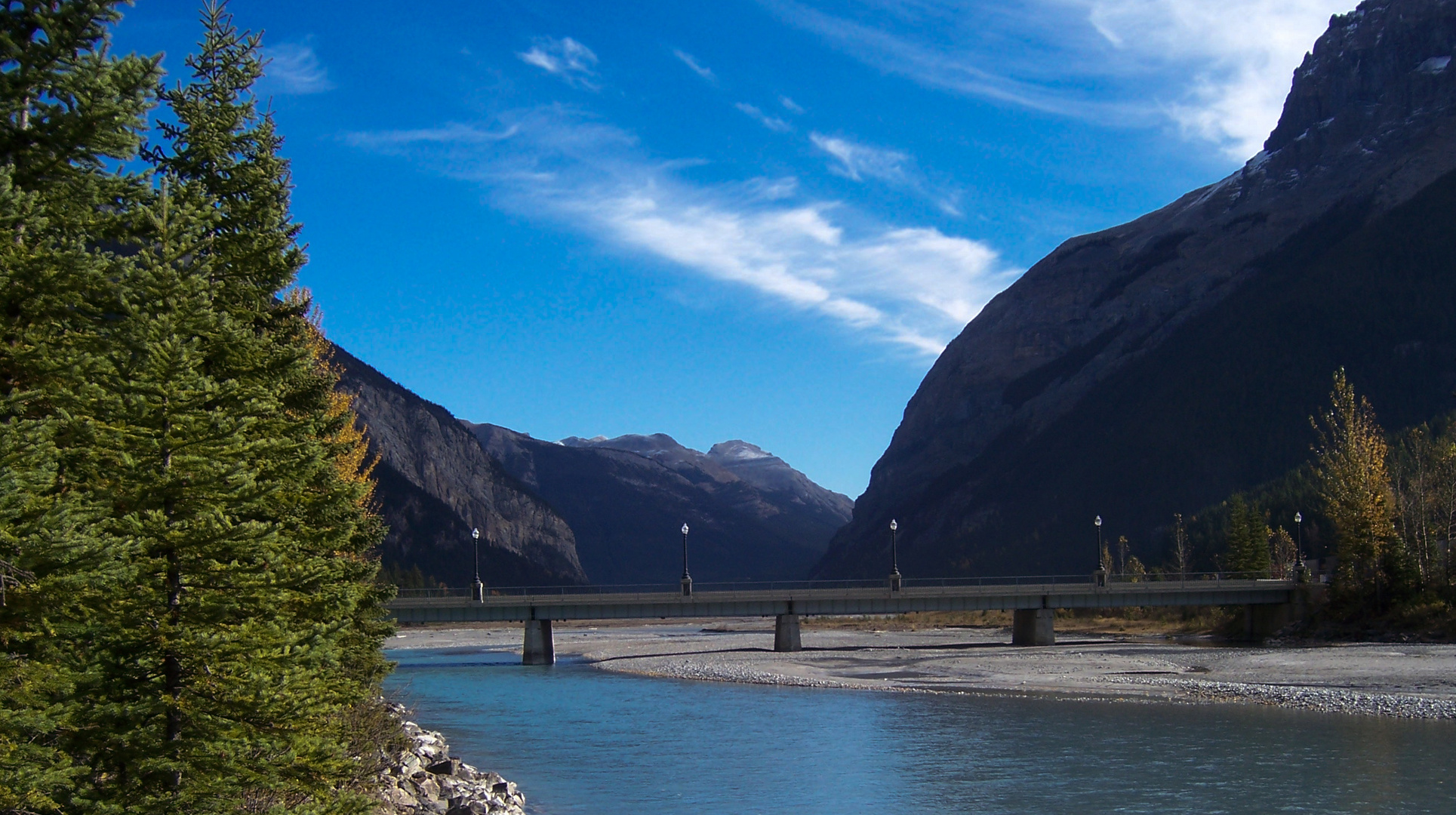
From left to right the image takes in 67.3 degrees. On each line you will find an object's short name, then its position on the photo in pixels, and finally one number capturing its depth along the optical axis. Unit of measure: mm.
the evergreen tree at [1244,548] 92750
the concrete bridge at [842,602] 68125
